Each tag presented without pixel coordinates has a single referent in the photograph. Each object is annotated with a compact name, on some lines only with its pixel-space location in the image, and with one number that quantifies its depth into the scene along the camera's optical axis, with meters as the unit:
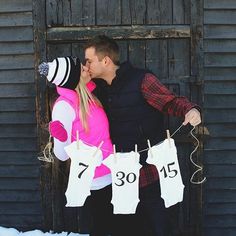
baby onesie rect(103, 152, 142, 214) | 3.70
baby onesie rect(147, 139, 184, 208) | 3.70
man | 3.68
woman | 3.67
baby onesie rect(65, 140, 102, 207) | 3.67
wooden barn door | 4.50
